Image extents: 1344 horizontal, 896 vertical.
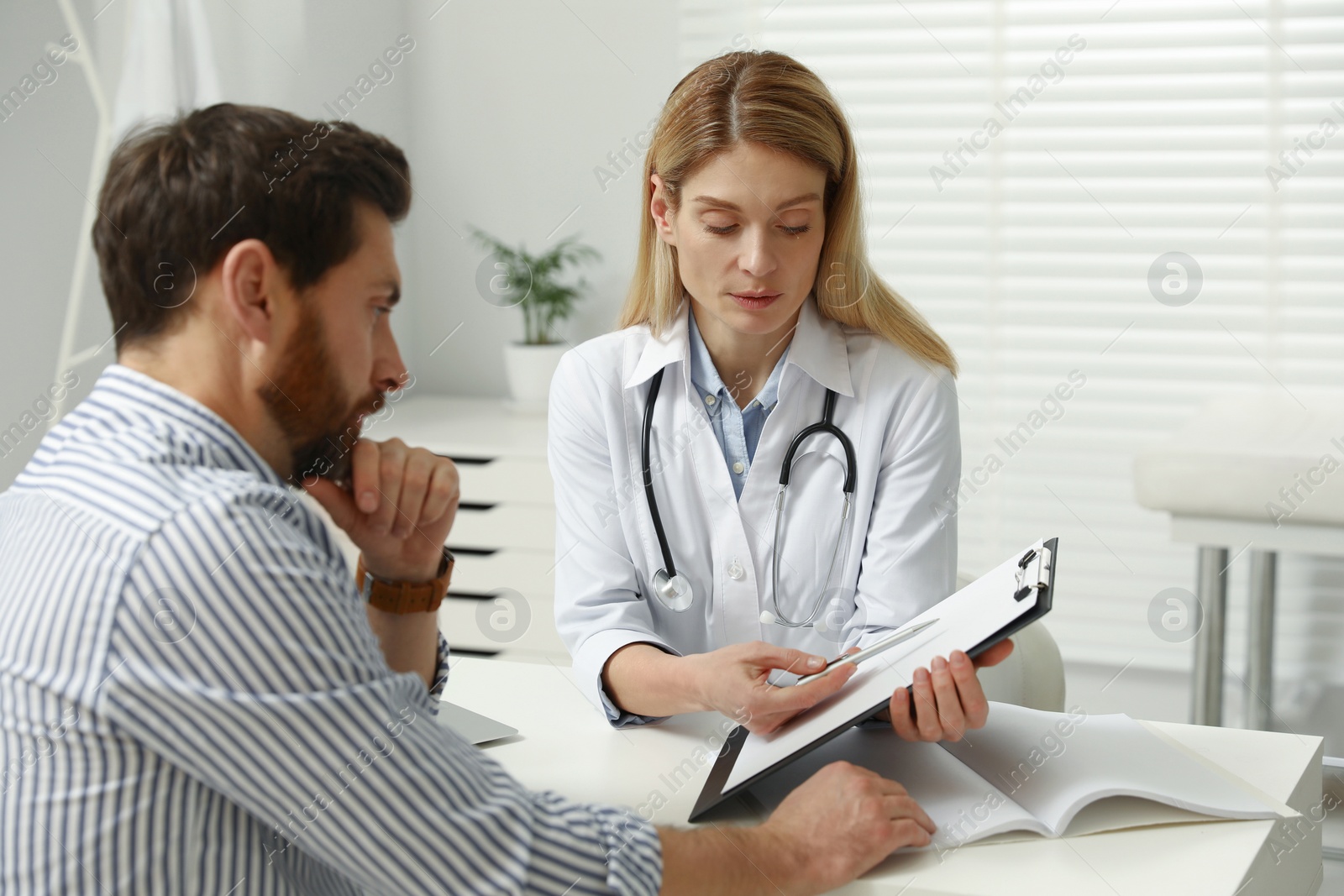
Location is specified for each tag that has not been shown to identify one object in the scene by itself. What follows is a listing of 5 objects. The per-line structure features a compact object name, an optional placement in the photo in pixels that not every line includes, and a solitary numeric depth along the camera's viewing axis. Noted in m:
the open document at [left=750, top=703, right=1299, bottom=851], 1.12
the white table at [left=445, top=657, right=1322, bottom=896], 1.04
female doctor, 1.58
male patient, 0.83
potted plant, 3.46
